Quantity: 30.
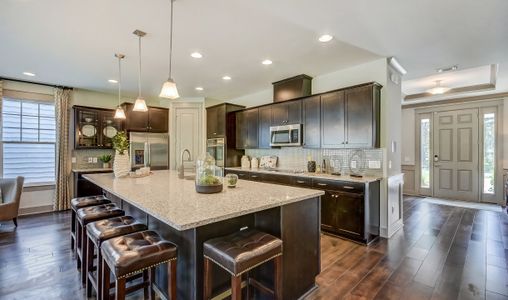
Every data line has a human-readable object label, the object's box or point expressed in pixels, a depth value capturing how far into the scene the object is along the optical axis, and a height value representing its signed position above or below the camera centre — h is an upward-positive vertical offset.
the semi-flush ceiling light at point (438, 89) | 4.89 +1.30
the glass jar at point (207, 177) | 2.05 -0.25
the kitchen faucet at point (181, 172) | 3.23 -0.32
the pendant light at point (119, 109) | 3.40 +0.60
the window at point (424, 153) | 6.33 -0.09
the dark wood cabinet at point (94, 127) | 5.07 +0.49
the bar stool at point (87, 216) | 2.23 -0.66
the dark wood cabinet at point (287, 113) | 4.29 +0.70
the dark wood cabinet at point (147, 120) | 5.50 +0.71
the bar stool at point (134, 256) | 1.39 -0.66
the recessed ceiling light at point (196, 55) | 3.36 +1.37
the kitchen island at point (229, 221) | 1.54 -0.58
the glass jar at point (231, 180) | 2.38 -0.31
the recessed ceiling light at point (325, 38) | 2.80 +1.35
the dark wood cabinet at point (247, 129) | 5.16 +0.47
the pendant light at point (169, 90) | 2.52 +0.63
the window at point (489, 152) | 5.43 -0.05
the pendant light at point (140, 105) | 3.02 +0.56
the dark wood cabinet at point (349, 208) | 3.14 -0.82
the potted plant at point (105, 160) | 5.34 -0.26
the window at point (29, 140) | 4.59 +0.18
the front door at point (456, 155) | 5.66 -0.12
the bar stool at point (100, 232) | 1.77 -0.67
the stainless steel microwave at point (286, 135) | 4.23 +0.27
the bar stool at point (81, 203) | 2.70 -0.64
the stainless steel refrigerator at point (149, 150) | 5.63 -0.03
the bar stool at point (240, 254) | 1.39 -0.66
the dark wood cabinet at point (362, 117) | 3.36 +0.48
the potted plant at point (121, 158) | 3.17 -0.13
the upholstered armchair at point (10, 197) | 3.74 -0.81
